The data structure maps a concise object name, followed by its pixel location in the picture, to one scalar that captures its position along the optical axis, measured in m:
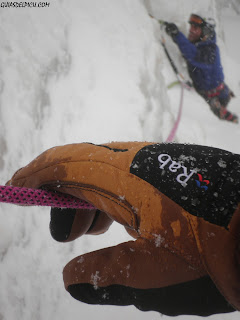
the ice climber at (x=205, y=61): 3.34
